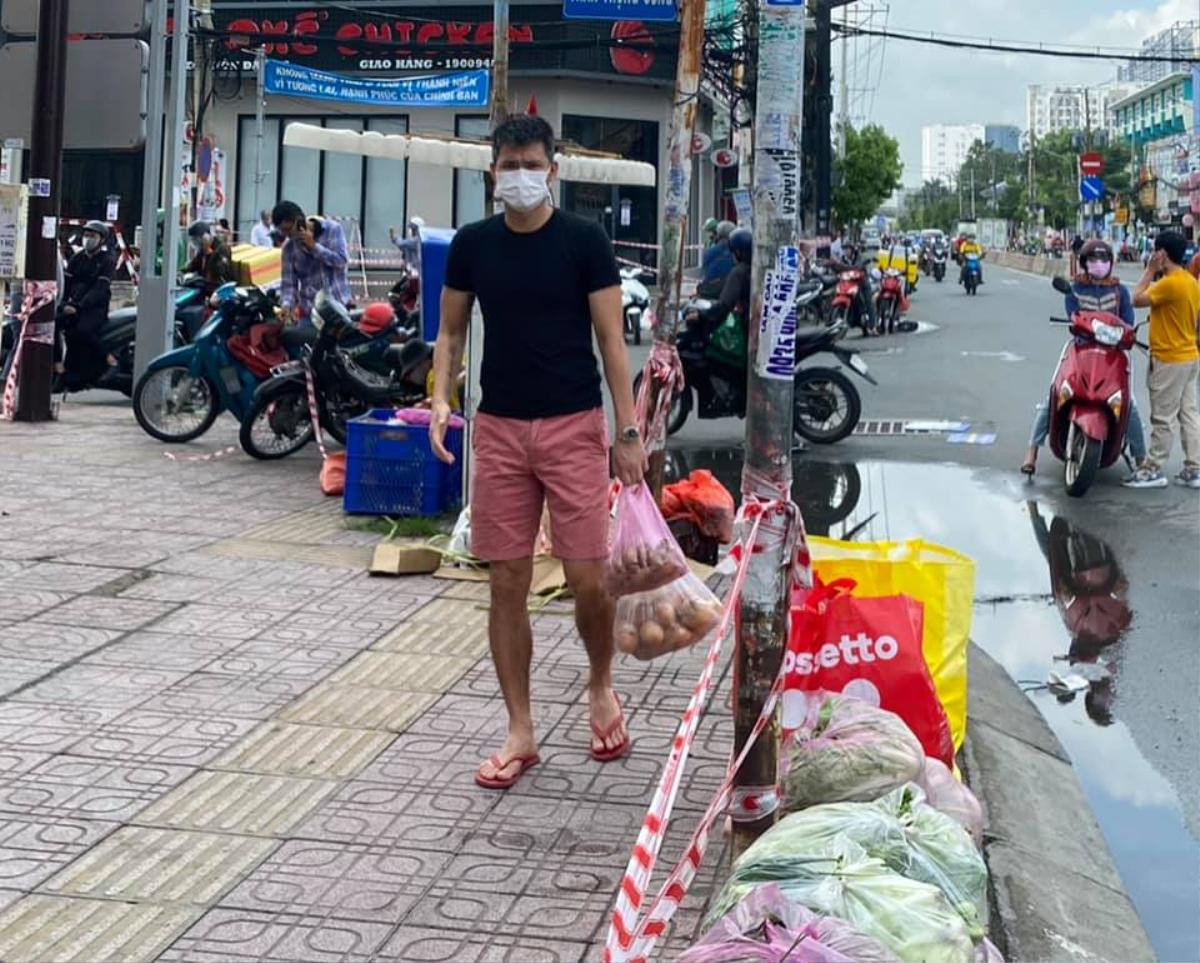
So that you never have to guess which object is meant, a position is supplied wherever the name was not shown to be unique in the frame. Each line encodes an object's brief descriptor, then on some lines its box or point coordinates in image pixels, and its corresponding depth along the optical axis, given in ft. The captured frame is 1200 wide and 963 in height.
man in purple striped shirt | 38.19
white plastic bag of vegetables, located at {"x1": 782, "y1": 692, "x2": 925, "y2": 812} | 13.21
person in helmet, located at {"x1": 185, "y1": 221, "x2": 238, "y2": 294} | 51.44
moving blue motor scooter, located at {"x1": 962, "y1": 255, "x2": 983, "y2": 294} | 130.31
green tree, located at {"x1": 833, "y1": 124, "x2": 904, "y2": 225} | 187.73
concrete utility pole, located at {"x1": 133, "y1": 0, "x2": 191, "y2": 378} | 45.60
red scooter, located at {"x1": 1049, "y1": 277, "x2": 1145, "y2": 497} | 34.73
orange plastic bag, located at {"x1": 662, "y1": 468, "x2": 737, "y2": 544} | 26.43
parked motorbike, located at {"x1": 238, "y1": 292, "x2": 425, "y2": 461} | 35.47
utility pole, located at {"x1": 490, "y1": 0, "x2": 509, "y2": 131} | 34.81
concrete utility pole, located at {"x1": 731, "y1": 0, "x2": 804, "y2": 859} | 13.58
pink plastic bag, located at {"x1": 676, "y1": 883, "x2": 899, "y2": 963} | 9.30
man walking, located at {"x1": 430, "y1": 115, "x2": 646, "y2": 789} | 15.67
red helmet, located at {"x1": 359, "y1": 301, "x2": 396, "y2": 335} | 36.11
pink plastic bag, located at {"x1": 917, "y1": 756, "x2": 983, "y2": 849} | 13.51
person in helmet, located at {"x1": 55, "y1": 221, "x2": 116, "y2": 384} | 47.11
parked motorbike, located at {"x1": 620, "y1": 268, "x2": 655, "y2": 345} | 75.10
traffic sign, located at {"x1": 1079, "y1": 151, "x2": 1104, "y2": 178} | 216.74
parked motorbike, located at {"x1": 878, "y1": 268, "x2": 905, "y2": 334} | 87.51
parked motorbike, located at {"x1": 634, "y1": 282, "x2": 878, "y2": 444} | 40.83
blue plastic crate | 29.73
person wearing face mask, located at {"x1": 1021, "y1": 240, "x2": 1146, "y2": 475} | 36.42
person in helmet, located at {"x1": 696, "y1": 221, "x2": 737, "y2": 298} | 43.86
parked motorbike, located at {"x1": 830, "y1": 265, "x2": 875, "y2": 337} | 81.15
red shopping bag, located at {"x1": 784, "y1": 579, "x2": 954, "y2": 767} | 14.84
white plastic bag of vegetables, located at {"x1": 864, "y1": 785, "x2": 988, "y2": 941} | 11.02
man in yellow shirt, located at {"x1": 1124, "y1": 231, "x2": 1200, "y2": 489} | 36.27
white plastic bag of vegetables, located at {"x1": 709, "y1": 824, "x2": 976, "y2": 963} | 9.82
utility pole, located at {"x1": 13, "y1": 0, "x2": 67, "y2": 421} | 40.55
